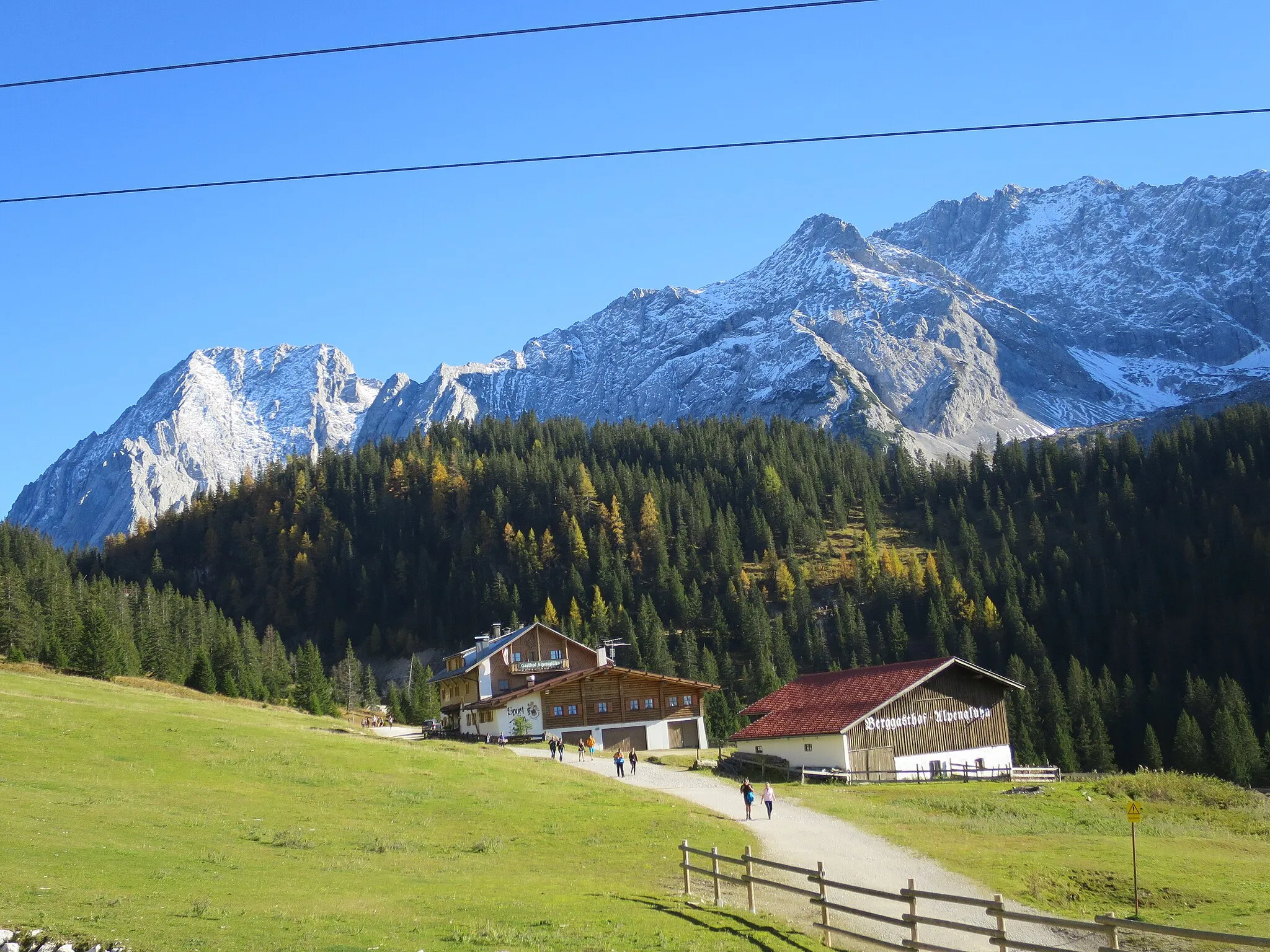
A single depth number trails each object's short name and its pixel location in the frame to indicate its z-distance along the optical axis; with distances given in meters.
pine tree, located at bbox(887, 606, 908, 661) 149.55
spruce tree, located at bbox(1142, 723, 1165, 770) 110.44
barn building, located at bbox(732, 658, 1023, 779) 67.56
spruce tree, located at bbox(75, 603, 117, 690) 88.25
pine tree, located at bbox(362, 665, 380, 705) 152.62
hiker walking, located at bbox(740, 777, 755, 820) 44.81
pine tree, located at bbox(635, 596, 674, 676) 140.62
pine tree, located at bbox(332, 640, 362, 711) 146.38
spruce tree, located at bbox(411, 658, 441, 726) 121.64
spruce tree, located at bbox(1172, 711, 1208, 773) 110.12
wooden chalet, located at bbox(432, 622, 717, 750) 90.62
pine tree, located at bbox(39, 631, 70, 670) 91.00
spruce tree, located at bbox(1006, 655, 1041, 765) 114.44
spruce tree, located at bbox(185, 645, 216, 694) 97.94
